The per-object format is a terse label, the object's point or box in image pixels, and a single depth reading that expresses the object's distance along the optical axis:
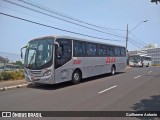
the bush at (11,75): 9.09
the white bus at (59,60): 7.31
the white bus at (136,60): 24.84
